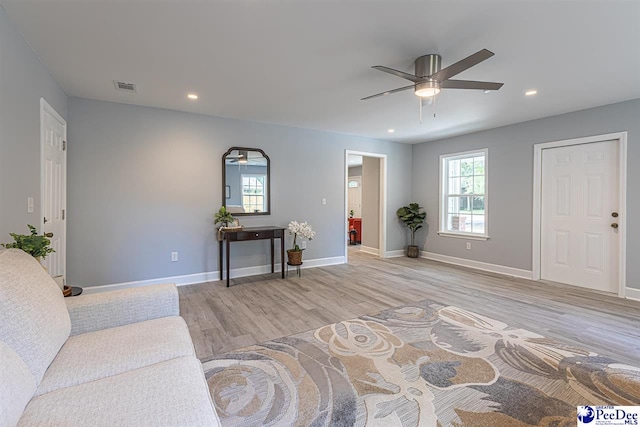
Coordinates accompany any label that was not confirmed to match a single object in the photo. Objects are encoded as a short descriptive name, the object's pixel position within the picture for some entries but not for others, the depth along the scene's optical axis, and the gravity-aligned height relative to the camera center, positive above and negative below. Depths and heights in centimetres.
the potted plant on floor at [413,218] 606 -14
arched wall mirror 436 +44
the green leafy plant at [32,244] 177 -22
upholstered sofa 92 -64
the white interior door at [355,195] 933 +51
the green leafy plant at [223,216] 417 -9
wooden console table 397 -35
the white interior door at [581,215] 375 -4
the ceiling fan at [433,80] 239 +110
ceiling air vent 305 +132
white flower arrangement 457 -31
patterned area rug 159 -109
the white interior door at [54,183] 269 +27
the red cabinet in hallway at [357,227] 832 -47
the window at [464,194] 518 +32
